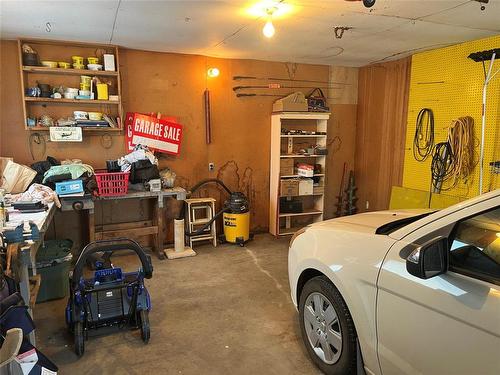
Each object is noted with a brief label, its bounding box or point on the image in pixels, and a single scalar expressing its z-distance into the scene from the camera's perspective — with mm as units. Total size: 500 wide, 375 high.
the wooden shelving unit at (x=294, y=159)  5109
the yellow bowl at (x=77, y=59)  4055
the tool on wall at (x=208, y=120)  4836
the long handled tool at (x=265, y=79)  5012
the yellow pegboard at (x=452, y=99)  3822
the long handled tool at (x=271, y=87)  5038
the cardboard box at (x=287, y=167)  5105
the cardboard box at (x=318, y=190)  5383
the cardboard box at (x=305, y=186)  5211
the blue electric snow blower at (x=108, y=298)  2438
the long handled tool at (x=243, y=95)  5047
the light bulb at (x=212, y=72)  4809
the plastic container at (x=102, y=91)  4145
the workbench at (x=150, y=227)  4152
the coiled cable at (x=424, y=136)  4508
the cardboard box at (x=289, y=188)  5129
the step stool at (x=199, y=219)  4707
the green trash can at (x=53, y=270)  3203
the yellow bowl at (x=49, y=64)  3943
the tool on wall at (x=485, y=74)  3576
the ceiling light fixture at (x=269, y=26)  3013
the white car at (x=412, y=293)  1307
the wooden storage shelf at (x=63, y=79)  3952
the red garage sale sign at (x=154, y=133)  4480
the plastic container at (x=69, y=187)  3602
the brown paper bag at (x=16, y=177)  3544
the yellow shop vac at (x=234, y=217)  4750
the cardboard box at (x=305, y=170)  5195
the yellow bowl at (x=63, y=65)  4020
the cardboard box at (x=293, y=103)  4977
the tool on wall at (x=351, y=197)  5766
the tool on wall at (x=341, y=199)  5902
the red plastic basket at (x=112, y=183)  3861
